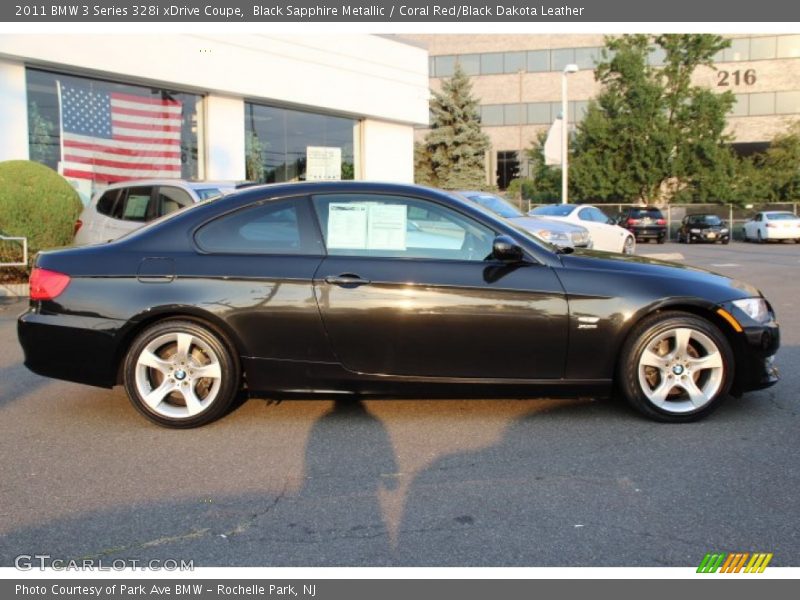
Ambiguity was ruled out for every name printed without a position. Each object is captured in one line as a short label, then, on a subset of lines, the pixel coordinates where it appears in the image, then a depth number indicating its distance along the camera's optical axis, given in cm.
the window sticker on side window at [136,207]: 1080
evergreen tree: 4112
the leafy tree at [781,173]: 4131
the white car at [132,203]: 1051
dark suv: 3269
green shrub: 1170
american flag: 1555
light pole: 2725
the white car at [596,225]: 1759
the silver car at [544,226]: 1345
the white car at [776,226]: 3098
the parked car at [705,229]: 3175
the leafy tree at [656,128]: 3984
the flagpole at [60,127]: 1524
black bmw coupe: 473
